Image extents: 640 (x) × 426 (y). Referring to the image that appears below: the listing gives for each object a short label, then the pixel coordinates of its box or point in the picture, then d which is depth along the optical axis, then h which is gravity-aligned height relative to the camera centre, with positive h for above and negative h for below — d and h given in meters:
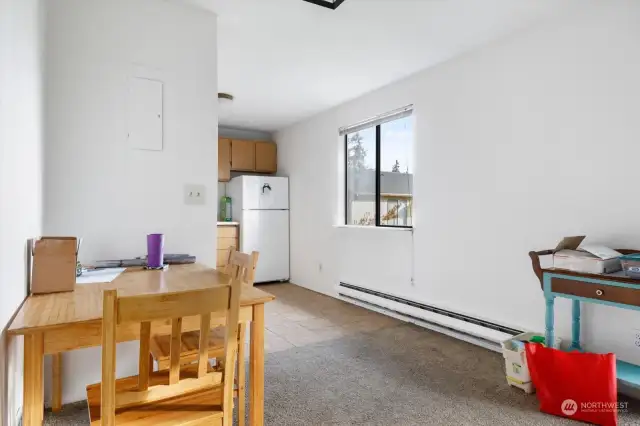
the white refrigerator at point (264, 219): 5.38 -0.05
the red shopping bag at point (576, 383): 1.88 -0.88
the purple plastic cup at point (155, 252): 2.09 -0.21
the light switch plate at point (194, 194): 2.46 +0.14
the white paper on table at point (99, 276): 1.80 -0.31
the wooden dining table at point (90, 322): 1.15 -0.36
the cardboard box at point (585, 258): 2.03 -0.23
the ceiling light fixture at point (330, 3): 2.34 +1.34
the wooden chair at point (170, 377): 1.04 -0.51
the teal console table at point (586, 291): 1.92 -0.41
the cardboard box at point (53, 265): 1.57 -0.21
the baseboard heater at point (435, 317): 2.93 -0.92
